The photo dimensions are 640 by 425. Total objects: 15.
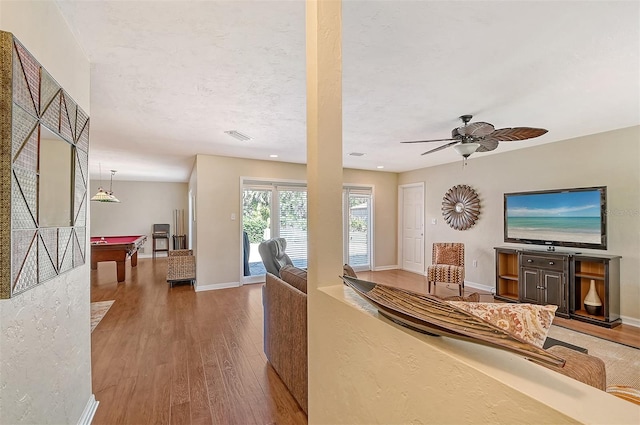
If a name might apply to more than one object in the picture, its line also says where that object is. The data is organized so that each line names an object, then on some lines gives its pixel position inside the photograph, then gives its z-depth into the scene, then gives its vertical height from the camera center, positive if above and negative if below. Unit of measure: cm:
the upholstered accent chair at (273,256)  322 -51
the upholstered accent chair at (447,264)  468 -90
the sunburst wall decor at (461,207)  532 +8
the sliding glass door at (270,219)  570 -15
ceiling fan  263 +72
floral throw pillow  116 -44
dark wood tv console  347 -90
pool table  538 -74
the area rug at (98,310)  351 -131
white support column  119 +29
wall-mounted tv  372 -9
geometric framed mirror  104 +17
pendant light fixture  604 +32
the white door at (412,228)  656 -38
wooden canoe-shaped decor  54 -25
